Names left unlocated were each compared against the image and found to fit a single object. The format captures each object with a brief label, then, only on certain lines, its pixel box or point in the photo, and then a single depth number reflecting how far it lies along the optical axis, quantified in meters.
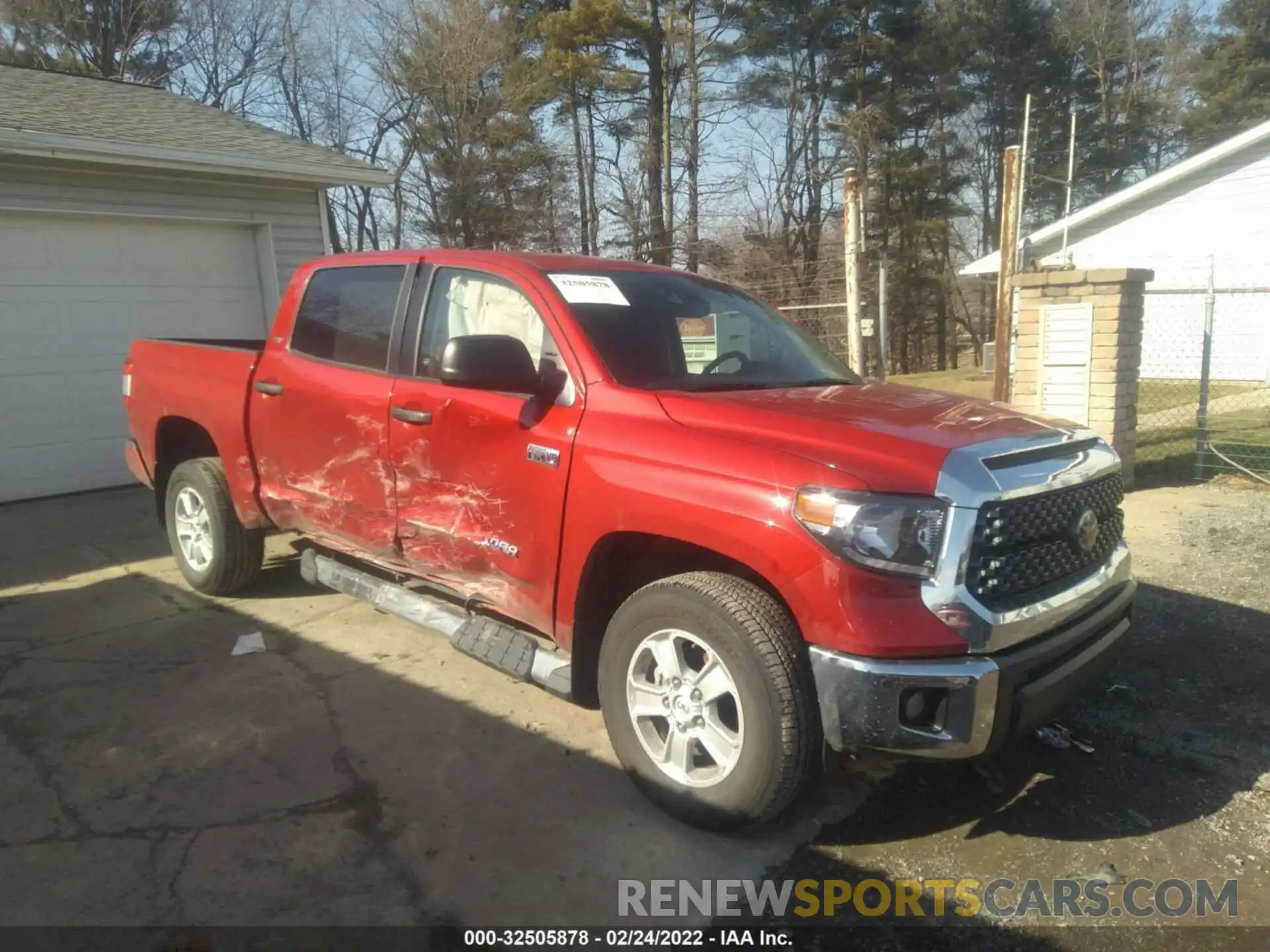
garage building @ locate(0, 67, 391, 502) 7.87
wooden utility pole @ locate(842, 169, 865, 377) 7.23
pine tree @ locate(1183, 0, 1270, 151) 29.06
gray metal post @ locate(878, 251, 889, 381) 9.15
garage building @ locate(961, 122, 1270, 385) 15.95
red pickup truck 2.55
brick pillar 7.11
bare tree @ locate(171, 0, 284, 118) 26.83
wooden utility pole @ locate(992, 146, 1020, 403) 8.33
